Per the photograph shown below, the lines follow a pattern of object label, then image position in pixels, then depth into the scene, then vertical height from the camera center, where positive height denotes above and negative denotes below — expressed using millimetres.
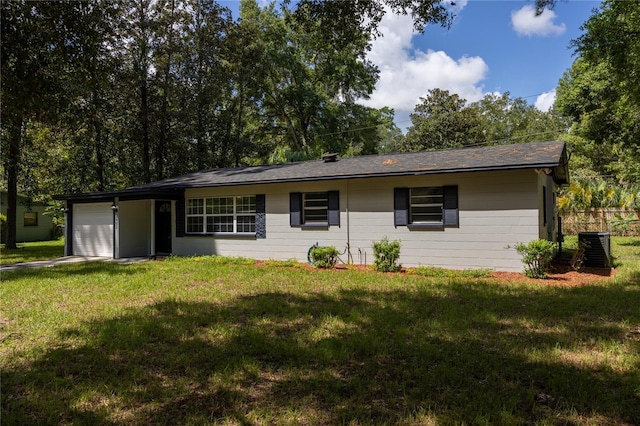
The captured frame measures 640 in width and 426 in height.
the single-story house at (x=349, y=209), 9289 +362
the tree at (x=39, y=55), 4742 +2285
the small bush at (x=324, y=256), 10375 -984
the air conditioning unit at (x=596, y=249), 9609 -829
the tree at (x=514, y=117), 41219 +11442
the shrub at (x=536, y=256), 8250 -842
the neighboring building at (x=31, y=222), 23188 +144
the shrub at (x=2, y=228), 22292 -208
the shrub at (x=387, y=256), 9563 -924
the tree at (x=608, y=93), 10000 +4741
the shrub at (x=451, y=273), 8781 -1290
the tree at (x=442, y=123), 30156 +7809
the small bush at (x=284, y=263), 10866 -1258
